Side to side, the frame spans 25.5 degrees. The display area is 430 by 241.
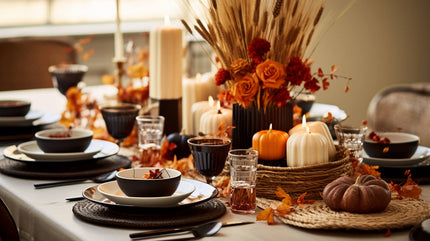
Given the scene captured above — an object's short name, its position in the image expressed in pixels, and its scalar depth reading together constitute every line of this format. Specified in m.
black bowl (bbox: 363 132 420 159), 2.20
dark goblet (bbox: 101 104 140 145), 2.41
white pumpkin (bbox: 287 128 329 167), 1.98
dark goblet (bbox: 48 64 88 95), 2.93
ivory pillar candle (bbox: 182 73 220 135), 2.69
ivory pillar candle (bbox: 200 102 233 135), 2.33
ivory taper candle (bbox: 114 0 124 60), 2.98
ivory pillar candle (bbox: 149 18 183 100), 2.62
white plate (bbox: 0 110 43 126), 2.70
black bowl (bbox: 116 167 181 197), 1.83
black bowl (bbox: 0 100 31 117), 2.74
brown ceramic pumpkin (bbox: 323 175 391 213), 1.83
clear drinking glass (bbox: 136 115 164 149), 2.34
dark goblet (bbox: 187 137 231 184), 1.98
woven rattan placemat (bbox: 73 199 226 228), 1.78
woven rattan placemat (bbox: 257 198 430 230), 1.76
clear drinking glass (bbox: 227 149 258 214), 1.89
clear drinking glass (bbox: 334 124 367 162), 2.17
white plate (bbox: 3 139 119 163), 2.24
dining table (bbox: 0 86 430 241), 1.75
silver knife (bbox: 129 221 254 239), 1.73
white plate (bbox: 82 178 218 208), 1.82
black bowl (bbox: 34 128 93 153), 2.25
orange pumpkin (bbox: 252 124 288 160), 2.03
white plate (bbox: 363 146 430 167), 2.19
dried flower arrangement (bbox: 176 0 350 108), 2.08
